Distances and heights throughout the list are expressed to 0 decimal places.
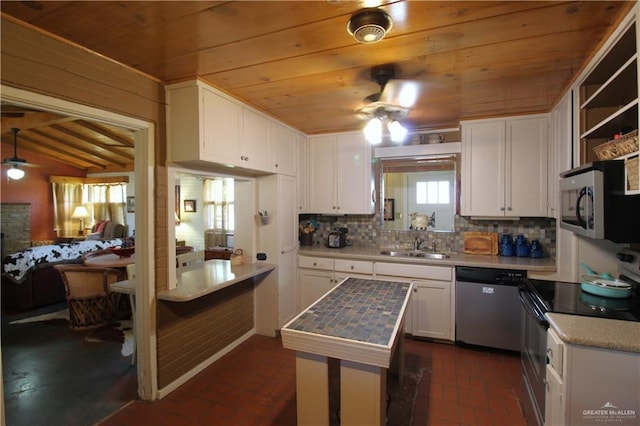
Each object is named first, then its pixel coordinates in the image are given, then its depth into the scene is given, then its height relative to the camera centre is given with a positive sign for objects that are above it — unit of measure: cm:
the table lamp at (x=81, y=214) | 754 -9
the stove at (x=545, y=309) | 160 -55
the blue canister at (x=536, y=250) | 311 -44
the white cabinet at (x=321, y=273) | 336 -73
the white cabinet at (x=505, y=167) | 296 +41
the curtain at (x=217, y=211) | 646 -3
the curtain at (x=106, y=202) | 761 +21
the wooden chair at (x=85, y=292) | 352 -96
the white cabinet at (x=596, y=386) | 126 -76
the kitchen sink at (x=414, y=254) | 340 -52
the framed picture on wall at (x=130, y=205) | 675 +11
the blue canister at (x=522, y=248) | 315 -42
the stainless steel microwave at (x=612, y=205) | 153 +1
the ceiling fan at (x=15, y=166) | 469 +72
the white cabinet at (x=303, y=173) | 371 +45
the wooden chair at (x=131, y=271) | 271 -55
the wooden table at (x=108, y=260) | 388 -68
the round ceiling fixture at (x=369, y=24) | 141 +87
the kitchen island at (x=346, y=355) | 146 -71
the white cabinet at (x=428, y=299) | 304 -92
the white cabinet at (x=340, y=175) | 364 +42
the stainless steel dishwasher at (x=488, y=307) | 281 -94
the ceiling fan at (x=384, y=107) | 199 +66
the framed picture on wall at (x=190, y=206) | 693 +8
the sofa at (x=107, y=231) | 718 -50
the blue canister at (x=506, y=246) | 320 -40
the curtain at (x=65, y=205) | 738 +13
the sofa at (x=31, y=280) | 410 -95
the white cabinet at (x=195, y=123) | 219 +64
